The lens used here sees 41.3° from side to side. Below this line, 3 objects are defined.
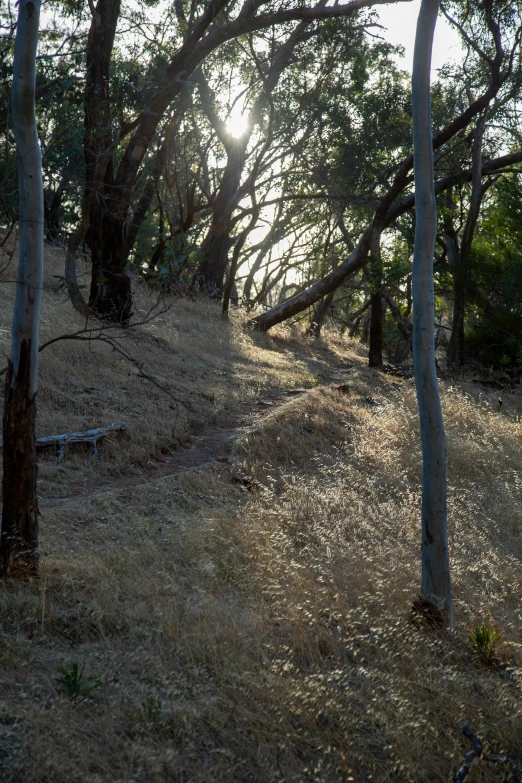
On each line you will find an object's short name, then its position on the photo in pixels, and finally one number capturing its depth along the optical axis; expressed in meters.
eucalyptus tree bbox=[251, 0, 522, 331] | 14.28
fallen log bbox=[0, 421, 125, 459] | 7.09
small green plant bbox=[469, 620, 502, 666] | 4.12
